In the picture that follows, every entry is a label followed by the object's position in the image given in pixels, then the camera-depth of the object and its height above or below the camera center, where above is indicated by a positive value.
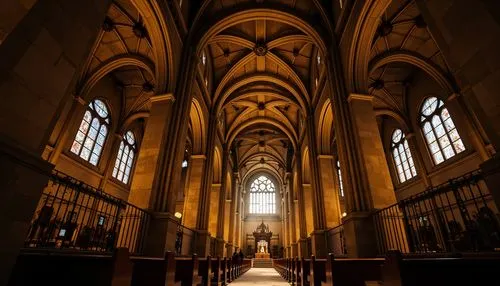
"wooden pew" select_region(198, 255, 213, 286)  4.86 -0.37
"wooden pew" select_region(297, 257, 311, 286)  5.31 -0.37
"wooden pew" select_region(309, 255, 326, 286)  4.14 -0.30
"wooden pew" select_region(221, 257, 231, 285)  6.98 -0.49
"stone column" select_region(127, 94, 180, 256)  6.57 +2.00
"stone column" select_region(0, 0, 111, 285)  2.29 +1.59
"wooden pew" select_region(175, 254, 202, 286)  3.88 -0.31
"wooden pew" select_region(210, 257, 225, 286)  6.01 -0.47
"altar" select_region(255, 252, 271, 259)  26.97 -0.28
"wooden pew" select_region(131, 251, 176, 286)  2.78 -0.23
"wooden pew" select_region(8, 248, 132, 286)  1.83 -0.16
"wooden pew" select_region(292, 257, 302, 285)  6.28 -0.40
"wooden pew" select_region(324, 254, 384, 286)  3.13 -0.22
